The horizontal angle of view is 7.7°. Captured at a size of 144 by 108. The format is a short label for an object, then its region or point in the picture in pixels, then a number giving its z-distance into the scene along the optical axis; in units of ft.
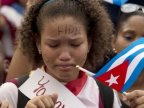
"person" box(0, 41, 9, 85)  21.64
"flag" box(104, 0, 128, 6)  23.87
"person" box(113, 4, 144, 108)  22.02
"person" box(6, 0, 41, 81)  19.90
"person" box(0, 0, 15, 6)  25.90
